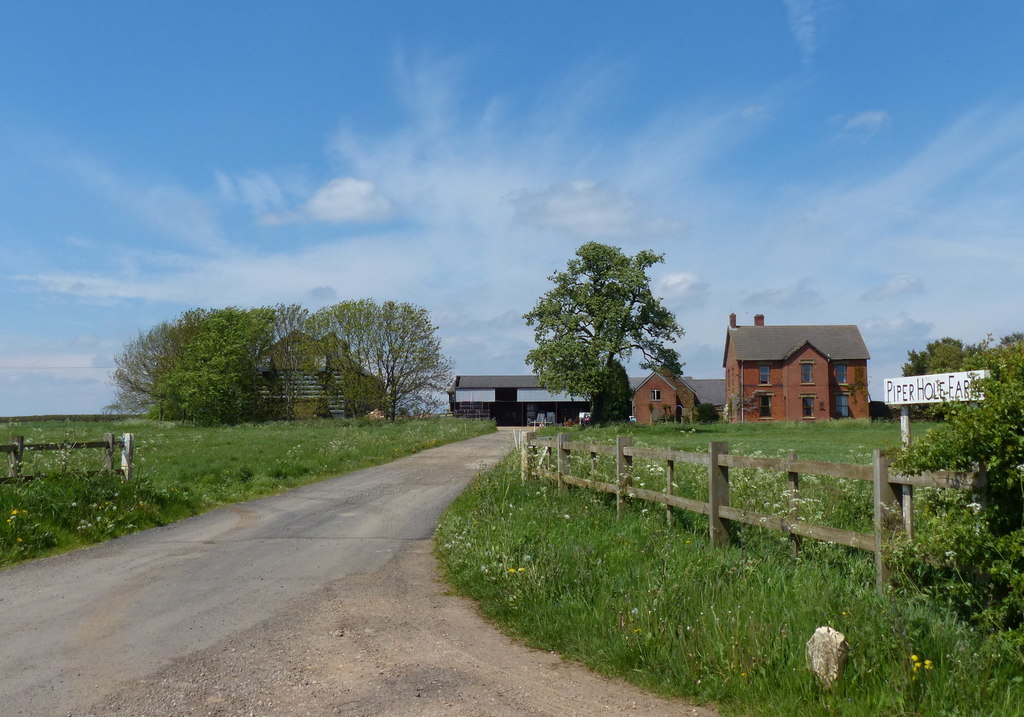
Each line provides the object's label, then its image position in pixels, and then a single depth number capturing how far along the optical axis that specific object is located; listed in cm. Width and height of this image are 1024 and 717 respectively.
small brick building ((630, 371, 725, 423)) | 8444
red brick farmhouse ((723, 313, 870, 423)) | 7312
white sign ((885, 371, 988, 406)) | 566
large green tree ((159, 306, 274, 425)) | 7031
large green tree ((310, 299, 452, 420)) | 7162
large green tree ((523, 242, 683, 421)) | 5375
